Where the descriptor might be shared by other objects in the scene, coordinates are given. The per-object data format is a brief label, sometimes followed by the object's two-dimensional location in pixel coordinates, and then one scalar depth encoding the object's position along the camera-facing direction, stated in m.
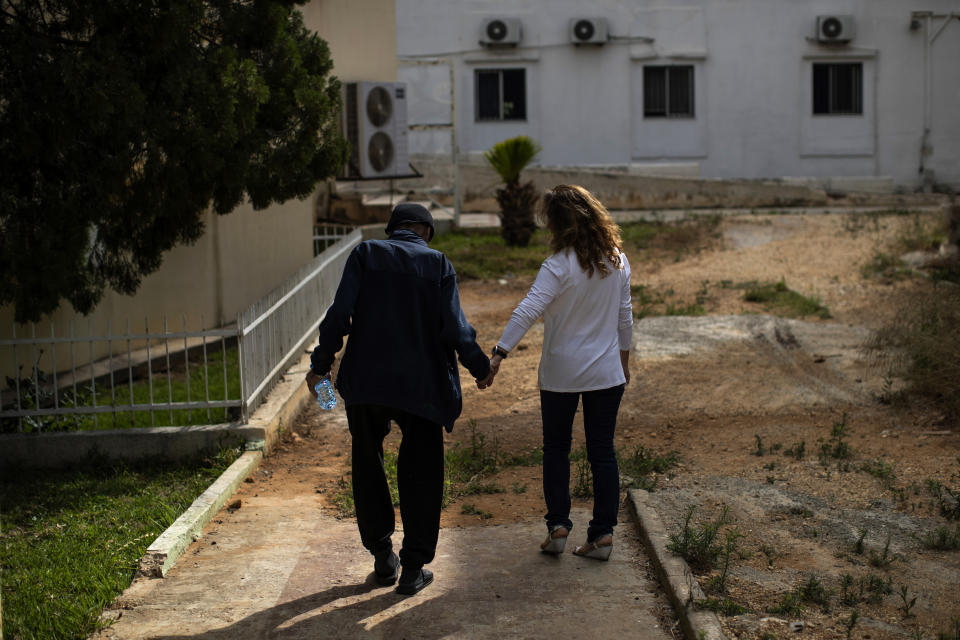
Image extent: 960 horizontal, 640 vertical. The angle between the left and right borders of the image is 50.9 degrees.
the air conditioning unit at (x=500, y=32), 21.69
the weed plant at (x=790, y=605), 3.93
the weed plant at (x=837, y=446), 6.02
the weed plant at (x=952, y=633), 3.60
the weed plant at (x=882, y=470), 5.55
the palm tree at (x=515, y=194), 15.69
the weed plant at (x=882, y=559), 4.36
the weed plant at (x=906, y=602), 3.83
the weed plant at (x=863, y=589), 4.01
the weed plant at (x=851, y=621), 3.72
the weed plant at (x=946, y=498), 4.95
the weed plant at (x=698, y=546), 4.43
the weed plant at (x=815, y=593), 4.02
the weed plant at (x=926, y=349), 6.77
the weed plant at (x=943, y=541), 4.57
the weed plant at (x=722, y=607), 3.96
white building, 22.03
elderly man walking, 4.20
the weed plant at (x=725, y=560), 4.18
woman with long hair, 4.42
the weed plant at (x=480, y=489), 5.88
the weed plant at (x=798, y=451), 6.06
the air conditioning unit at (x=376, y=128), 15.86
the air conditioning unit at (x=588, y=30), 21.70
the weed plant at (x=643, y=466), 5.71
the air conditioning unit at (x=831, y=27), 21.91
